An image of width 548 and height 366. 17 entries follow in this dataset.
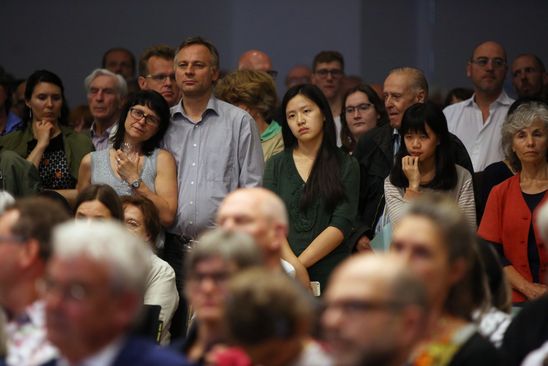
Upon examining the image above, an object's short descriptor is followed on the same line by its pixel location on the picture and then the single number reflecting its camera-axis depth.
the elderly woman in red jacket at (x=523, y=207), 11.54
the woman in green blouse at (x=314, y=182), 11.75
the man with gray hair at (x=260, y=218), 8.09
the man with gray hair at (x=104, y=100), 14.63
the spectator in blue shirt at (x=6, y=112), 15.55
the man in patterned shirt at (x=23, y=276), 7.34
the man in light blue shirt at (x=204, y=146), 12.14
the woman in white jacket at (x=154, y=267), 10.81
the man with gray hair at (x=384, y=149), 12.53
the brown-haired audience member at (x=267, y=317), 6.16
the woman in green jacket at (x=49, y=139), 13.23
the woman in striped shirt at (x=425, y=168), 11.96
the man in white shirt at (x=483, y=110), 14.34
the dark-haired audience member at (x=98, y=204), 10.09
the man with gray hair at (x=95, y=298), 6.16
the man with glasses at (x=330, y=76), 16.50
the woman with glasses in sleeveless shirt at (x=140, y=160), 12.19
